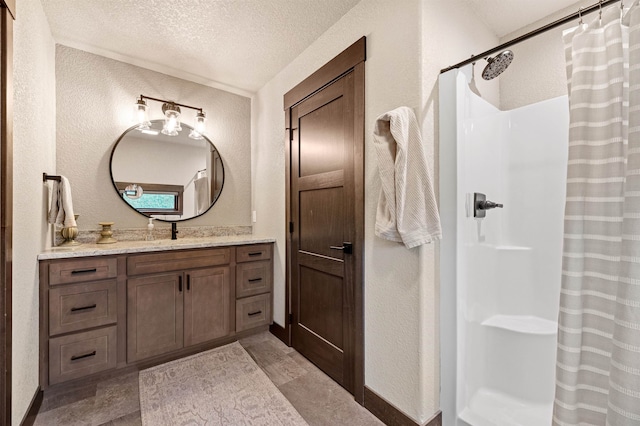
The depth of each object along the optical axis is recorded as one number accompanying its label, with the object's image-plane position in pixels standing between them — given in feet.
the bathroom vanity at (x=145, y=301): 5.69
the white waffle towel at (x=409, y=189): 4.33
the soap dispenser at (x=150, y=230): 8.20
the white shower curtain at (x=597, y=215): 2.85
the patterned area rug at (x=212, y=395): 5.12
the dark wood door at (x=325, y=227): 5.88
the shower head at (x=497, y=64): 4.46
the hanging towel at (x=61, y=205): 6.18
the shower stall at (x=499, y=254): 4.74
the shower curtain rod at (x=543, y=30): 3.23
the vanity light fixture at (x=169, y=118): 7.90
